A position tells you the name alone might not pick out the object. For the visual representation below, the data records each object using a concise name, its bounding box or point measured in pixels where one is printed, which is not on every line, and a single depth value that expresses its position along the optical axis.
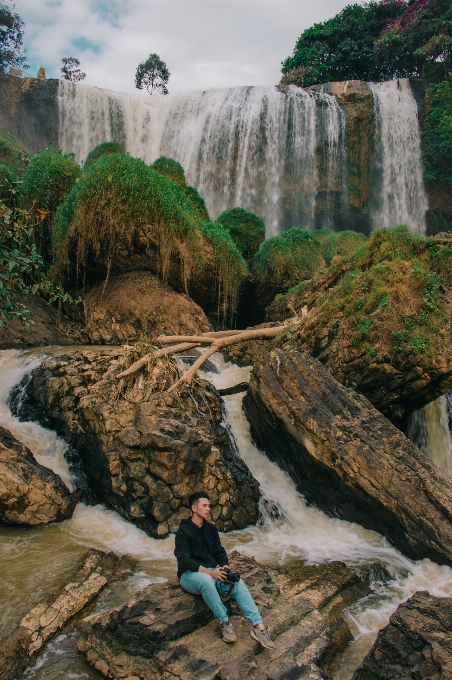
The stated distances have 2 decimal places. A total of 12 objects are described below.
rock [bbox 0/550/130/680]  3.94
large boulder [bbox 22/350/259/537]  6.70
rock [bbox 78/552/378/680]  3.63
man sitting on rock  3.86
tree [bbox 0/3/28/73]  28.20
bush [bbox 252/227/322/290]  16.28
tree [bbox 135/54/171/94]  40.06
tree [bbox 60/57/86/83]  38.25
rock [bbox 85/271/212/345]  13.27
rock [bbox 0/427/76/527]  6.14
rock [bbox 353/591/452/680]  3.56
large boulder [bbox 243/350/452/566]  5.99
